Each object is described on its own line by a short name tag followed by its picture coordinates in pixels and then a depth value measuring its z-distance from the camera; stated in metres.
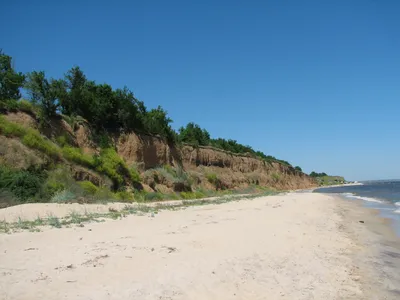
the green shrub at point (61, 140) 22.25
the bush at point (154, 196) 25.00
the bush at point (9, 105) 20.20
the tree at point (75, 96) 25.70
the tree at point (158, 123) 34.31
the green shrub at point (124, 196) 22.10
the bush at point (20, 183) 15.02
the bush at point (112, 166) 23.31
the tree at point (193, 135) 45.53
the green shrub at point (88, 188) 19.39
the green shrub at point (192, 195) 30.54
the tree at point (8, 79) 21.24
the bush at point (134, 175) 26.32
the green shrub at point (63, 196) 15.68
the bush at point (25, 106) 20.88
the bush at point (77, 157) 21.07
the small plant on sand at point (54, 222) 9.29
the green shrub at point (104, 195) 19.61
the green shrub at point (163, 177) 30.02
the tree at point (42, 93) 21.88
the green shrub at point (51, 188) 16.29
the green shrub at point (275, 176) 67.30
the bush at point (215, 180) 41.88
